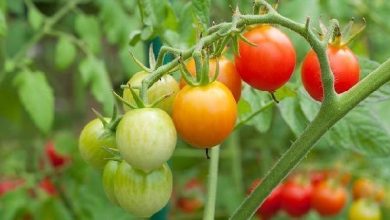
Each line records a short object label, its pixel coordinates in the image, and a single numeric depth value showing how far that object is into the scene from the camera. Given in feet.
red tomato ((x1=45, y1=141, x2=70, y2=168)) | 3.55
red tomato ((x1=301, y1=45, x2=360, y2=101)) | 1.79
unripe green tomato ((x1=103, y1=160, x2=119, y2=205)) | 1.71
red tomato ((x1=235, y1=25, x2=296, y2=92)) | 1.71
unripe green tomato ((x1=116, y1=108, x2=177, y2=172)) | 1.58
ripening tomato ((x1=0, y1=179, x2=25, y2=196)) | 3.30
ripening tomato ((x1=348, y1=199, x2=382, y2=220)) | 2.82
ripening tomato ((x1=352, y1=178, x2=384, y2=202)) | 3.01
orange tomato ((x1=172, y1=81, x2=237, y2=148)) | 1.62
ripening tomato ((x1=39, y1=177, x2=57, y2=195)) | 3.36
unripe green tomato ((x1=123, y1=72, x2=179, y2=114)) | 1.68
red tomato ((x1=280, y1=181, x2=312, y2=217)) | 3.10
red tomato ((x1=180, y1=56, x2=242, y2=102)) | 1.69
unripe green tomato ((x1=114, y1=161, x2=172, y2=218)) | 1.66
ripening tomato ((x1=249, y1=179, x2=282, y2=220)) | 3.26
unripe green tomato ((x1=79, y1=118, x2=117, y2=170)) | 1.73
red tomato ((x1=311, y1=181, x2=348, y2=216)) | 3.03
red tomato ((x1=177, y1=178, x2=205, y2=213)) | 3.99
